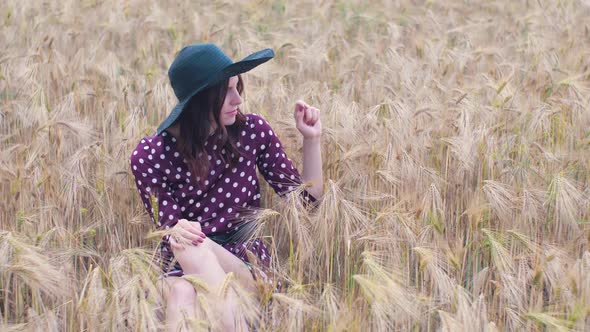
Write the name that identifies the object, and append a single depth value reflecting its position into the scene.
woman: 2.68
